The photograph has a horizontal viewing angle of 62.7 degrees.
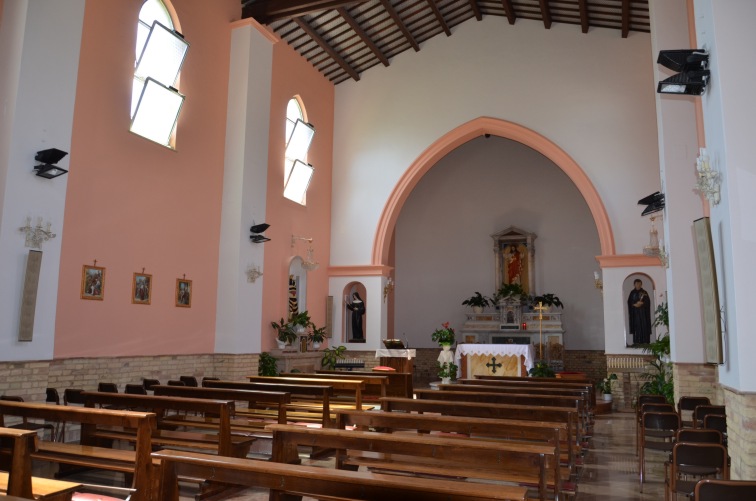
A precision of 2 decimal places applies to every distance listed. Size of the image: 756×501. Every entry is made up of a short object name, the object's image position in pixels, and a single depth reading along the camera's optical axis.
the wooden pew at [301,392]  6.61
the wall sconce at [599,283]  12.95
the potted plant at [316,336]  13.06
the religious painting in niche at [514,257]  17.55
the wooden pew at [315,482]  2.34
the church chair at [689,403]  6.63
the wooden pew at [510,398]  6.34
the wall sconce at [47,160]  7.00
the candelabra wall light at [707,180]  4.84
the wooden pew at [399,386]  10.87
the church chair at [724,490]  2.87
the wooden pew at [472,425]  4.14
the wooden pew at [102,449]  3.97
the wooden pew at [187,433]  4.90
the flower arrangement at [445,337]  14.30
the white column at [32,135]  6.78
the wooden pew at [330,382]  7.29
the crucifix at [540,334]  14.91
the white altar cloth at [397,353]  13.50
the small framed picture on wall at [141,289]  8.96
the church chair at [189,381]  8.65
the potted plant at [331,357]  13.52
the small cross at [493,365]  13.27
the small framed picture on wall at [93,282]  8.11
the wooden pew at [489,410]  5.27
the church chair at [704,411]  5.75
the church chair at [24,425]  5.93
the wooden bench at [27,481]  2.96
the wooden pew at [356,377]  8.58
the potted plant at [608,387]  11.95
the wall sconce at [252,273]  10.95
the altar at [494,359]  13.10
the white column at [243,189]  10.73
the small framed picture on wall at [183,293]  9.88
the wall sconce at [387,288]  14.57
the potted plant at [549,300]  16.44
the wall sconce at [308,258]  13.27
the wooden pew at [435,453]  3.39
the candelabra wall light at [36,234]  6.95
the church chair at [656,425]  5.72
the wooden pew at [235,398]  5.64
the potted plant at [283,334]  12.15
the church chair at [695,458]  4.19
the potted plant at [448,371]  14.16
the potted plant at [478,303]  17.03
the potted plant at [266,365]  11.43
